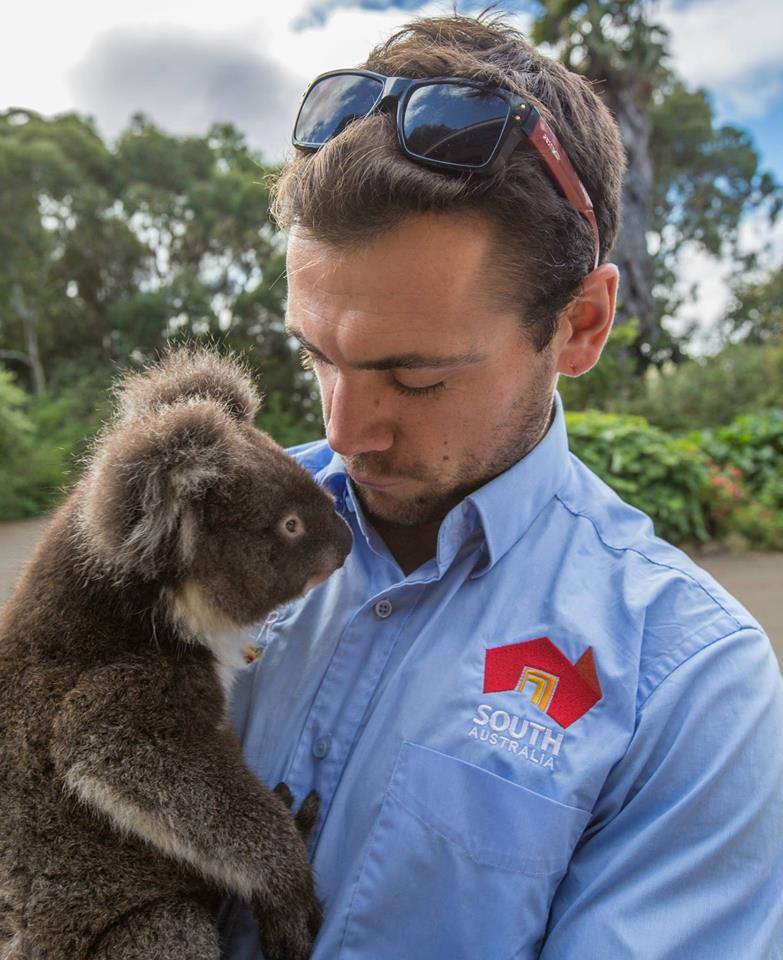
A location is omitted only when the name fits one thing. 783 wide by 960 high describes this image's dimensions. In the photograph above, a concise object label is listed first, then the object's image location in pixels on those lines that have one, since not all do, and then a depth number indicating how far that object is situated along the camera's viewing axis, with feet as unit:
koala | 1.36
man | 1.16
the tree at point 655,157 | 36.15
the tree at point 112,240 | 45.70
